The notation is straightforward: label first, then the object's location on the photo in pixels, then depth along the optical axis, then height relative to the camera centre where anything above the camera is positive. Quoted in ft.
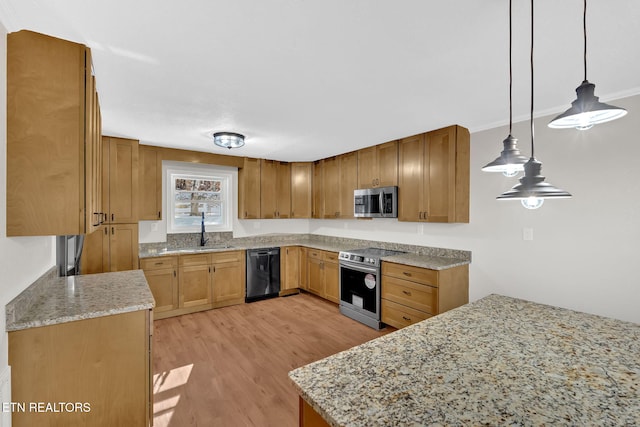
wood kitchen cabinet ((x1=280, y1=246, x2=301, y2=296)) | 16.07 -3.22
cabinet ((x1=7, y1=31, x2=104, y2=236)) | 4.66 +1.32
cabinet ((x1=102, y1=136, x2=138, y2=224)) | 11.68 +1.40
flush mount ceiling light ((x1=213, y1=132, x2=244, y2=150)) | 10.86 +2.85
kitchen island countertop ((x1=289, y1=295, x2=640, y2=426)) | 2.63 -1.84
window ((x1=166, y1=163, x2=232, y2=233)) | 14.62 +0.85
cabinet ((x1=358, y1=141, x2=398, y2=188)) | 12.59 +2.23
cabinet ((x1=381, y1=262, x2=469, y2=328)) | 9.96 -2.88
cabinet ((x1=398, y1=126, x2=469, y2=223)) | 10.55 +1.47
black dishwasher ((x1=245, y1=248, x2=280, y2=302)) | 14.97 -3.23
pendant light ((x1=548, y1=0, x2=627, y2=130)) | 3.25 +1.20
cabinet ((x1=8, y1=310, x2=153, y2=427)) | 4.87 -2.94
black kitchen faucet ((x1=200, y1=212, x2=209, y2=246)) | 14.96 -1.36
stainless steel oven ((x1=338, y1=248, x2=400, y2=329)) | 11.82 -3.13
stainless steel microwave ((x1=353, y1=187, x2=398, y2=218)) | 12.34 +0.51
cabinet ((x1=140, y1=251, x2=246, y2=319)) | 12.57 -3.18
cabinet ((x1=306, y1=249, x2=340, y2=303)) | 14.39 -3.21
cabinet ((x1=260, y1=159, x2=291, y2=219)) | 16.63 +1.43
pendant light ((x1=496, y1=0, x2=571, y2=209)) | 3.78 +0.36
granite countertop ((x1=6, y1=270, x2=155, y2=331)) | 5.02 -1.85
